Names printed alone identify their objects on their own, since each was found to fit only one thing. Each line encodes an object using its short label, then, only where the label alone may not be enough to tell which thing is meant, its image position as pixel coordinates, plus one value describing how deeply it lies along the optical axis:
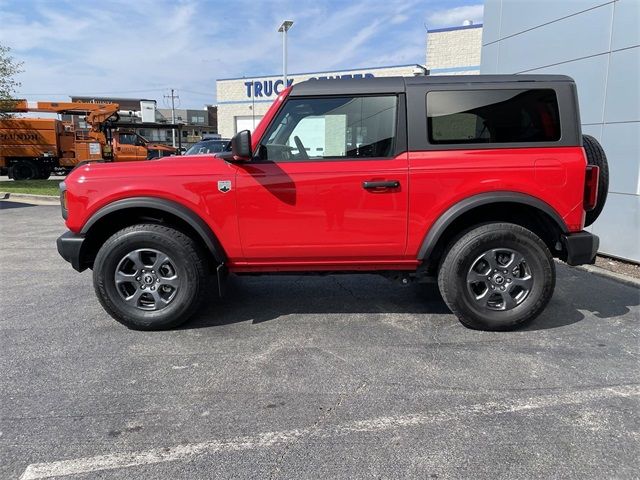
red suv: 3.60
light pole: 16.46
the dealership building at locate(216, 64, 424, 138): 28.89
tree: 16.94
